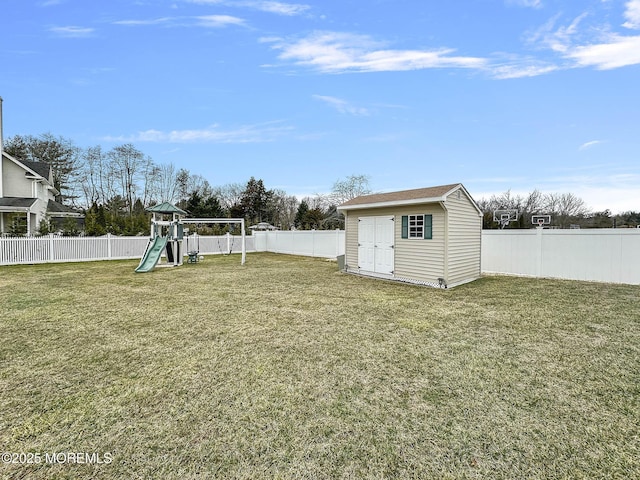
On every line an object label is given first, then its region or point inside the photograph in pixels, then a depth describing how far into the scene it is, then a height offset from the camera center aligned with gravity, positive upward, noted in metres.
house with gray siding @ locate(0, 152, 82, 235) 14.41 +1.84
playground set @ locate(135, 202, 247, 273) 11.23 -0.25
